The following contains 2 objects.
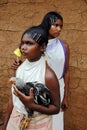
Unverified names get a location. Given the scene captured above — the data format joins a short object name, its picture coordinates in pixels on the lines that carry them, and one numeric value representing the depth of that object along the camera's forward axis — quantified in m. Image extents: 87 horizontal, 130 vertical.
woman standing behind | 1.76
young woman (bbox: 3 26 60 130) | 1.20
